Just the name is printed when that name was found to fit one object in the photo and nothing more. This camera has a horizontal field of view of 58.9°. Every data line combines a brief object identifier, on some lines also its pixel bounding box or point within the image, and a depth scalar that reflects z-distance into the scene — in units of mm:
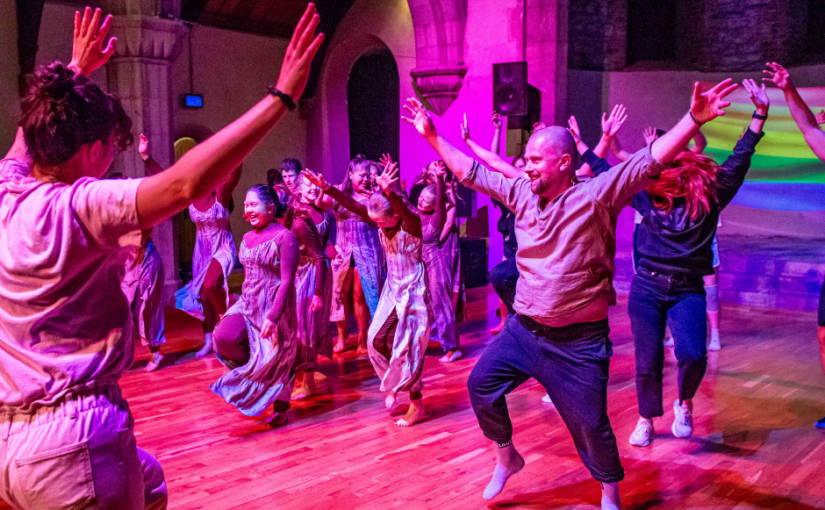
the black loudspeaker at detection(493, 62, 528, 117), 8508
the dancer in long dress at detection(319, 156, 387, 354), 6566
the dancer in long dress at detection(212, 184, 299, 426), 4242
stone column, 7766
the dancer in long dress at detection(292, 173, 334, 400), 4973
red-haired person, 3775
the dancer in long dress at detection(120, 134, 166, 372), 5785
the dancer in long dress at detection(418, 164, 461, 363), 6016
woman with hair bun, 1495
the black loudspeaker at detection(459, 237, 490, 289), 9555
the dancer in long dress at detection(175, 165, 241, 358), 5973
